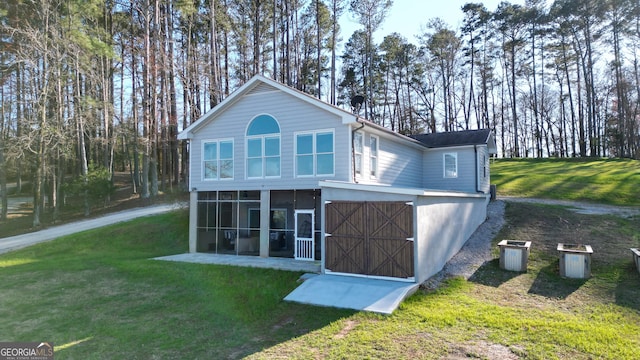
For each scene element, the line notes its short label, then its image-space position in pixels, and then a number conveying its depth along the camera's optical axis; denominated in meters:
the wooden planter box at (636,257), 9.57
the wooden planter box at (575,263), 9.53
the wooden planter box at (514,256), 10.29
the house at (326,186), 9.66
